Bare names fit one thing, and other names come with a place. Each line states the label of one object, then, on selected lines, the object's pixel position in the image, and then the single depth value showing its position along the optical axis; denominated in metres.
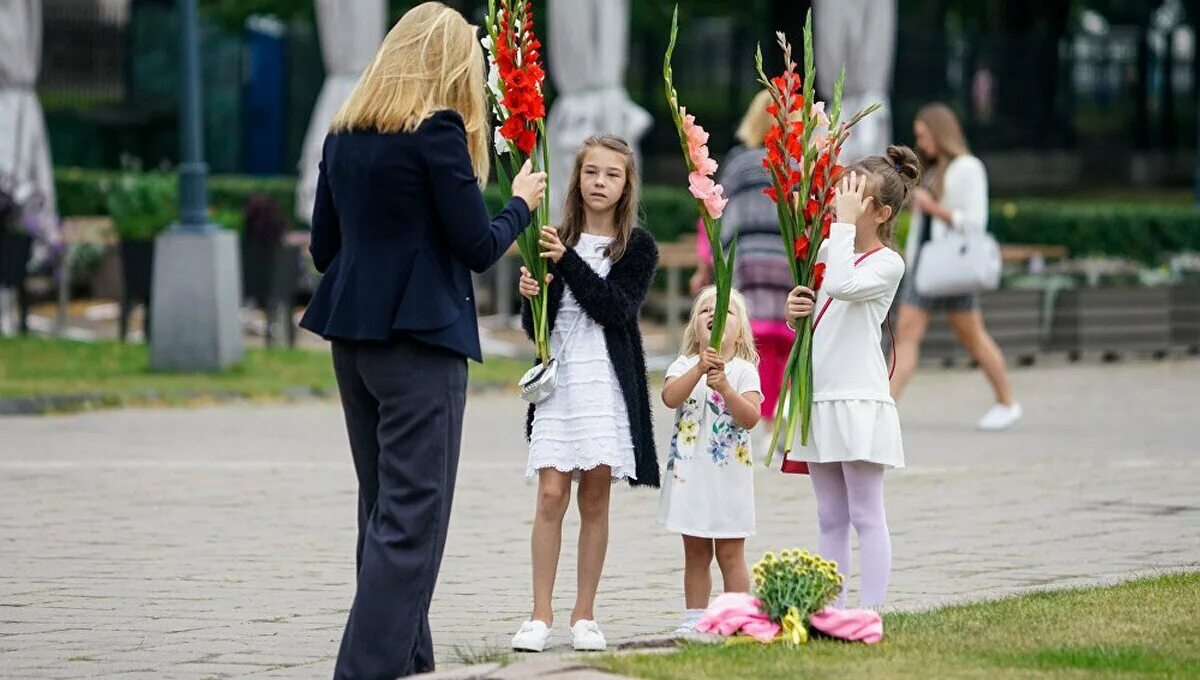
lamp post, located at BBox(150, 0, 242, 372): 30.02
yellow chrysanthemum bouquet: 11.91
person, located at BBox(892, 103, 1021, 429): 25.25
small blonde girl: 13.50
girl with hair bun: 13.27
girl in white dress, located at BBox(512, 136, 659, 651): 13.27
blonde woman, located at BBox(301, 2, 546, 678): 11.51
